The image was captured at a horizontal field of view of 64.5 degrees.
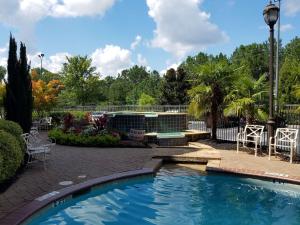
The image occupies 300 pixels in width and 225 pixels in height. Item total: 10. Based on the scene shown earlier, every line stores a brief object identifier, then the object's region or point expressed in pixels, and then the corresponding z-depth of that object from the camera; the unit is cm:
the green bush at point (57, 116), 1507
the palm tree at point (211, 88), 911
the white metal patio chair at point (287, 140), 673
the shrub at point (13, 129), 575
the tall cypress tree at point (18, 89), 649
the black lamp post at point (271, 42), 736
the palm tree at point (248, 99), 791
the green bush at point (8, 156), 472
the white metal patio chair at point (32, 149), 624
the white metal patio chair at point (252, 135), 753
